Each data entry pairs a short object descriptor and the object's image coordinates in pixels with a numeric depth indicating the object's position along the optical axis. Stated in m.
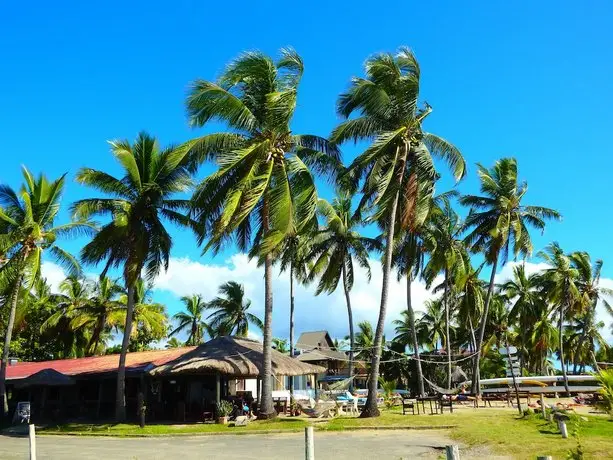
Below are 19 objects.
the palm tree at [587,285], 41.62
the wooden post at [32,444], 10.95
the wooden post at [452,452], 6.01
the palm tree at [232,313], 43.09
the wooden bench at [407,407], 23.17
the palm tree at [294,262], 34.06
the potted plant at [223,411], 21.56
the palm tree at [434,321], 52.52
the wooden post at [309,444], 7.75
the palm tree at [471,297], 42.16
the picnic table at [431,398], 24.08
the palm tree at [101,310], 38.22
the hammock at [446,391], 23.05
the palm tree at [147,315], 38.97
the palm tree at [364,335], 56.70
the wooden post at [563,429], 13.75
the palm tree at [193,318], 50.31
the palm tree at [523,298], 45.38
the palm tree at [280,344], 67.78
